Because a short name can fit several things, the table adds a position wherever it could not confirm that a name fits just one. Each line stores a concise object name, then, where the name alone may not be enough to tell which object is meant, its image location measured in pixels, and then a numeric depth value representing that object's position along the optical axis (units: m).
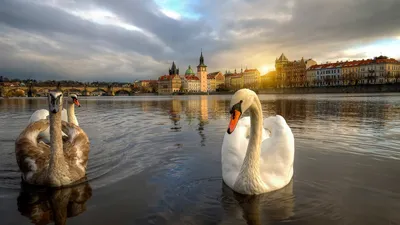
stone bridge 129.50
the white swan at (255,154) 4.21
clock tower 194.38
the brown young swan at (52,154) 4.84
